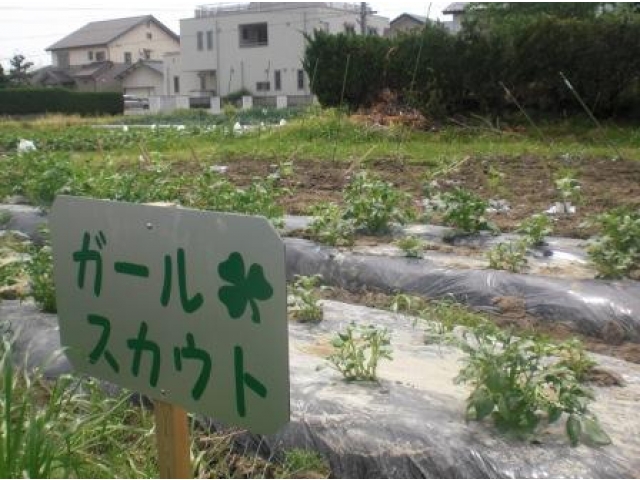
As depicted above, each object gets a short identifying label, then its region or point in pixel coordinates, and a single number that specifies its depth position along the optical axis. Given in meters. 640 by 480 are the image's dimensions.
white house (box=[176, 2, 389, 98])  40.88
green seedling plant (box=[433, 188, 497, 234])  4.91
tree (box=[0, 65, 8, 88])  44.17
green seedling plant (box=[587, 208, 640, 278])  3.92
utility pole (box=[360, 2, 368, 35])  28.69
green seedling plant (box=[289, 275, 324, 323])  3.35
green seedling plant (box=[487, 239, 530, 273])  4.19
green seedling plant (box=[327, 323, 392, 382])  2.51
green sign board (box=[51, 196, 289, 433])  1.39
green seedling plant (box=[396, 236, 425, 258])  4.42
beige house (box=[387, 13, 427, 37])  45.84
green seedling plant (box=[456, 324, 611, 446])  2.11
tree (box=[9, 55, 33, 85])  48.59
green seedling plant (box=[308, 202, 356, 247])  4.73
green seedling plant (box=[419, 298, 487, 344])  3.21
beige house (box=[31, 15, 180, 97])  52.22
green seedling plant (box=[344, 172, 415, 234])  4.89
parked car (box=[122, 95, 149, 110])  42.38
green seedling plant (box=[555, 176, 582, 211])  5.36
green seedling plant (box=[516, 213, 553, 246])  4.54
